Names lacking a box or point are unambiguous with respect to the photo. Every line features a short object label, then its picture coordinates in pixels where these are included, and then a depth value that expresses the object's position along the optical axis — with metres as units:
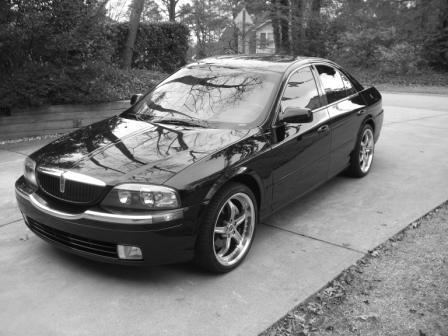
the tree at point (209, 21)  29.90
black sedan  3.22
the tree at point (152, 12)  36.03
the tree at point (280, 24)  26.53
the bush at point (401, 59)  22.16
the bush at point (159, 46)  14.08
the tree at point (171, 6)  37.05
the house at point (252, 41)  27.48
